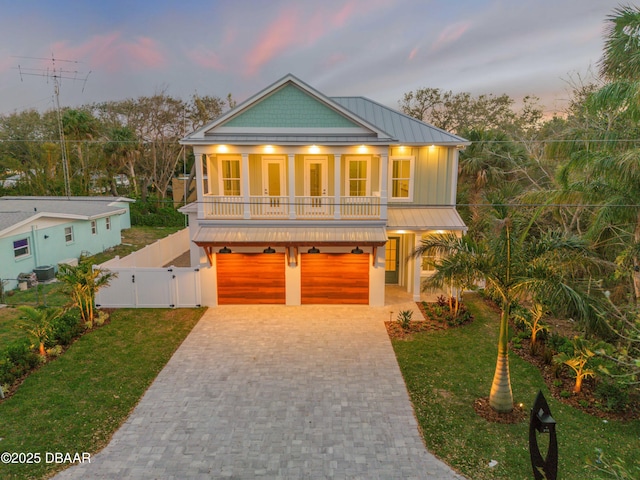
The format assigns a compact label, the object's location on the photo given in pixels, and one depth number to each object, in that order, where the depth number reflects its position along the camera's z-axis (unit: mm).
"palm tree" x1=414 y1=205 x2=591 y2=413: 7152
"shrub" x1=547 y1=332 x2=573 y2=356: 9073
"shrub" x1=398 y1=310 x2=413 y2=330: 11867
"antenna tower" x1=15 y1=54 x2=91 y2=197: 18703
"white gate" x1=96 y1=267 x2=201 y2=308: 13266
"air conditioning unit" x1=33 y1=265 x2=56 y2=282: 16734
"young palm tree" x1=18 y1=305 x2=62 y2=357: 9438
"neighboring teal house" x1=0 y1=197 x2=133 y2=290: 16141
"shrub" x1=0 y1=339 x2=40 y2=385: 8391
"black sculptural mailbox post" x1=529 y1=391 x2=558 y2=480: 5613
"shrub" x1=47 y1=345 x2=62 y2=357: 9809
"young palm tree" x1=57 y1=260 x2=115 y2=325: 11375
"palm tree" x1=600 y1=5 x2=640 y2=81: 8570
